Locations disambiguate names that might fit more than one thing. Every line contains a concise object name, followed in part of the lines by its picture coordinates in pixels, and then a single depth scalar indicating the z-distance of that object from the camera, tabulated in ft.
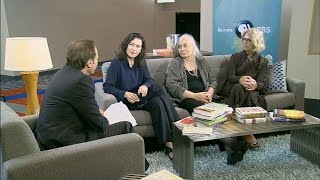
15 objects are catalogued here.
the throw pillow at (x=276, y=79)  11.50
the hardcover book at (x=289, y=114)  8.66
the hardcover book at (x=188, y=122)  8.53
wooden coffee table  7.80
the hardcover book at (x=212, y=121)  8.32
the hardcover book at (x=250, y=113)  8.61
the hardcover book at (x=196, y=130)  7.81
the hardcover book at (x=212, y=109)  8.42
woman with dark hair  9.69
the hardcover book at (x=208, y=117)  8.34
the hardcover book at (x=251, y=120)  8.62
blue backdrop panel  14.06
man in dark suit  6.54
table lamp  8.31
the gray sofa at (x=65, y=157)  5.41
